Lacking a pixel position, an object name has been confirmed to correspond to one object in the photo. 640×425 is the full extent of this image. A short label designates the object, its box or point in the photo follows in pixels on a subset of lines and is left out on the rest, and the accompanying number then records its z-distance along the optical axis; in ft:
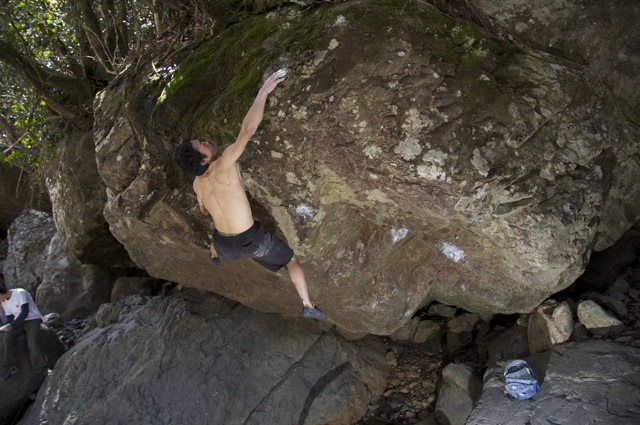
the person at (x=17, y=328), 21.62
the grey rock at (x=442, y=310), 21.84
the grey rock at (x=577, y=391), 13.33
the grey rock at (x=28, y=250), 30.25
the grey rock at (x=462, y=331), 20.88
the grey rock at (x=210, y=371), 19.06
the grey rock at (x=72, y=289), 27.27
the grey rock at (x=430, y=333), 21.63
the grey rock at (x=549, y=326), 16.06
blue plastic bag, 14.84
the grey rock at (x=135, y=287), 25.80
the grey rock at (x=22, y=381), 21.35
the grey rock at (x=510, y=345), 17.65
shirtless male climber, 12.30
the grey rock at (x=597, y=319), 15.81
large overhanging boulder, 12.58
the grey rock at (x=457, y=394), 17.56
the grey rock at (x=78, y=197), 23.18
